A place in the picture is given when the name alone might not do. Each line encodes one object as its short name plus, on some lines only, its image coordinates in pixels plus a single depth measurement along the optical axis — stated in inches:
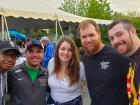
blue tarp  315.1
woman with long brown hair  59.7
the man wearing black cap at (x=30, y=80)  55.8
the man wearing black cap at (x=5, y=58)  52.3
